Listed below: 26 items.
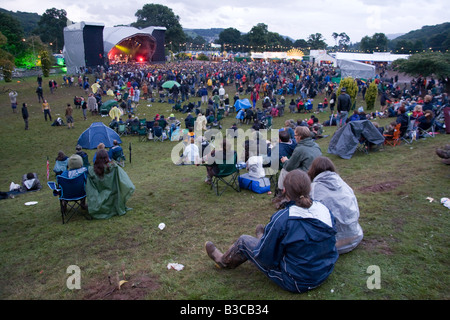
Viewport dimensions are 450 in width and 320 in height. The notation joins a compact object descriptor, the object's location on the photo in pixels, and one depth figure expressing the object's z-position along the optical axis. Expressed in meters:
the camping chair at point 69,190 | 5.80
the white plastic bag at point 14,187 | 8.42
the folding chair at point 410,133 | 10.06
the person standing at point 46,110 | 17.98
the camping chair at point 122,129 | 14.99
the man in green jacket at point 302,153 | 5.10
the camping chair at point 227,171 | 6.82
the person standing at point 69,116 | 16.52
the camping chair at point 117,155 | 9.67
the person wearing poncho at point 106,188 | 5.79
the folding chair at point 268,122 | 16.66
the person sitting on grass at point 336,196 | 3.45
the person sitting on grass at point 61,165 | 7.62
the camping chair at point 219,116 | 17.24
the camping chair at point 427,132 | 10.31
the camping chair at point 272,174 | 7.05
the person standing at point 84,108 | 18.31
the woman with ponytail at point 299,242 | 2.81
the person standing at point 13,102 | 19.67
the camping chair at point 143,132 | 14.61
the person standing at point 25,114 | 16.02
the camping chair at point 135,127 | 14.97
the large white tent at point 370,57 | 41.44
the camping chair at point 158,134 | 14.23
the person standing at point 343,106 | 11.57
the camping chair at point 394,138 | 9.84
